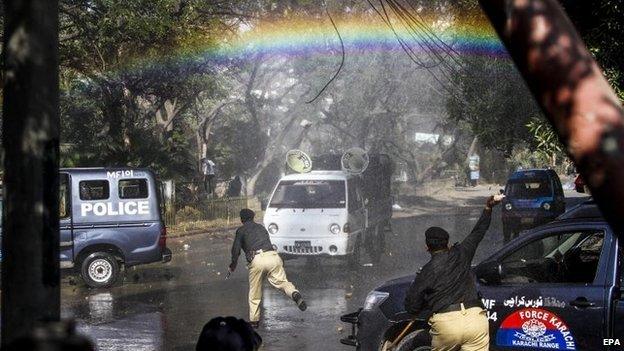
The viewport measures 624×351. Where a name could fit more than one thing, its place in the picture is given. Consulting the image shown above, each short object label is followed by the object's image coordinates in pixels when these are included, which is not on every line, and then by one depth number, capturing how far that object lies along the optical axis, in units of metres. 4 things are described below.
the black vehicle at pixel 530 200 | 23.53
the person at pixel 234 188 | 34.99
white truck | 16.20
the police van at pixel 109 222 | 15.21
